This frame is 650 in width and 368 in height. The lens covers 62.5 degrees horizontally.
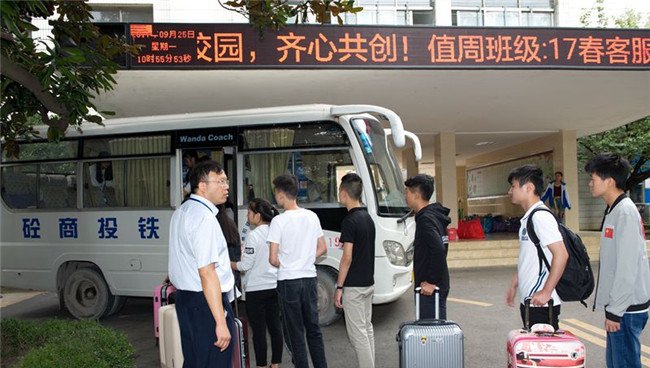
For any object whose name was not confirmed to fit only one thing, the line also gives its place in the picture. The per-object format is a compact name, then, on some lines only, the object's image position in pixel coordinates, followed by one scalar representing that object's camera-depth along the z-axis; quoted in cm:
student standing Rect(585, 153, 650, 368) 339
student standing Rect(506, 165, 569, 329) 340
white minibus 667
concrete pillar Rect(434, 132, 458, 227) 1539
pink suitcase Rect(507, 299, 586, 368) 323
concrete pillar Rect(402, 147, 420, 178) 1827
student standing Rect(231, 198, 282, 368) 469
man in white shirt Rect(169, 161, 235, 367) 315
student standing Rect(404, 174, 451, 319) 430
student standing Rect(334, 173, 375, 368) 437
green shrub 450
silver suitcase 387
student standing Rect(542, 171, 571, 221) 1448
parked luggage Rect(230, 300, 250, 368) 357
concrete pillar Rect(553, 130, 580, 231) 1509
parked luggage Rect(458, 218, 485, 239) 1434
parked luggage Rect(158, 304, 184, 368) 359
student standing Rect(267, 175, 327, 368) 434
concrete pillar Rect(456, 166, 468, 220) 2466
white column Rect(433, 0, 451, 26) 1641
